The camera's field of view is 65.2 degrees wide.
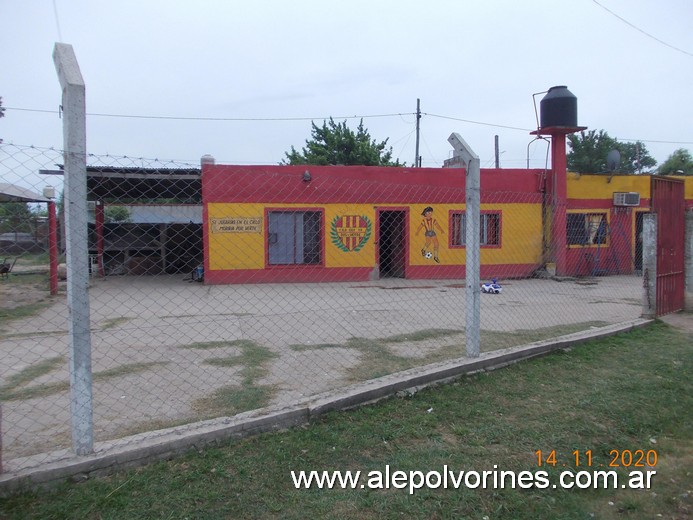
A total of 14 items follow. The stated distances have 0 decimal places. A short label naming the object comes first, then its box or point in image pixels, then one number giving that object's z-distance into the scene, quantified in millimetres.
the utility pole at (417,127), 32906
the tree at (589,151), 39250
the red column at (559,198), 16828
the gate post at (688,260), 8932
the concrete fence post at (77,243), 3084
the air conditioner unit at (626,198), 17719
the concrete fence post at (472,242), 5070
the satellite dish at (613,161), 18344
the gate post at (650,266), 7715
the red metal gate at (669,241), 7988
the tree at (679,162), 37156
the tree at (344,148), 29828
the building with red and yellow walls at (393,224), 15805
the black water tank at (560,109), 16484
